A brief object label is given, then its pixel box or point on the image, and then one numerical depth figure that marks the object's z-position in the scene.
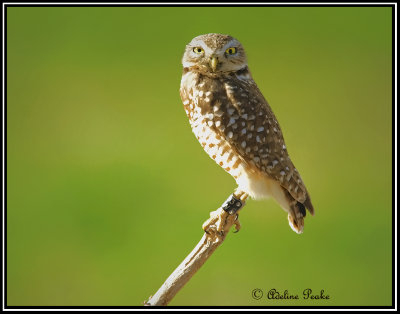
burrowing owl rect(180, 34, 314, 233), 6.10
